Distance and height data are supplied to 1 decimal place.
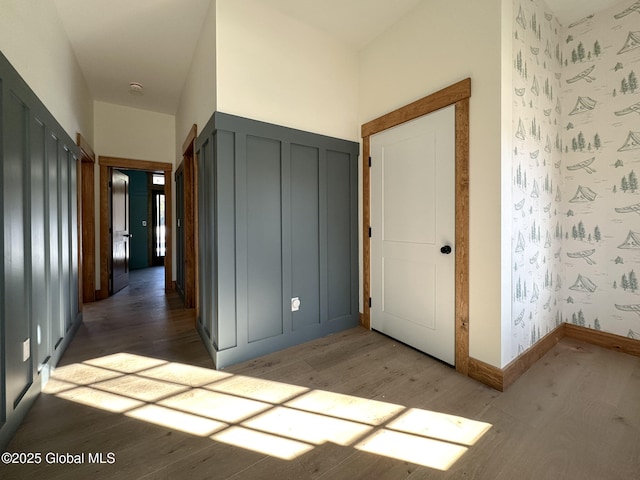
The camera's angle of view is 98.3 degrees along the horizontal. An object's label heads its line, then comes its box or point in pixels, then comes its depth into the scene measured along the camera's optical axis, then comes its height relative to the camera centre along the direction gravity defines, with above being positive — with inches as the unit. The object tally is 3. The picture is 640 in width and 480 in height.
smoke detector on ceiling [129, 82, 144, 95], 140.7 +78.7
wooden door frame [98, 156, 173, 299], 161.6 +23.0
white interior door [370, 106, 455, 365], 83.1 +1.0
